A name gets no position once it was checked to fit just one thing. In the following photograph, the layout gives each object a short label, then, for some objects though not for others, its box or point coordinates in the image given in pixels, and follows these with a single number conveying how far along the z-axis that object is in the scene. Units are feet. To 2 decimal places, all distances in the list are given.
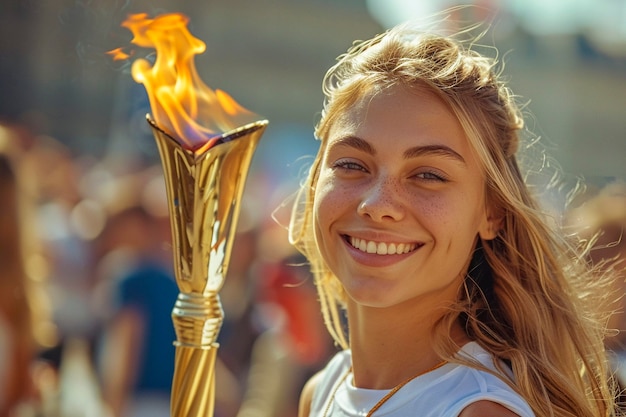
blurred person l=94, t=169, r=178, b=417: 16.35
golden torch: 8.14
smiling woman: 7.95
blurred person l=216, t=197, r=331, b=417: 18.01
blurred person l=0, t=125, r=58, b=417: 13.70
